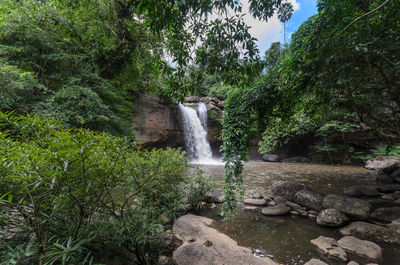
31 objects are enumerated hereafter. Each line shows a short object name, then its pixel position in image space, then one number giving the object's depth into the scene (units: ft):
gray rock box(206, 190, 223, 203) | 16.57
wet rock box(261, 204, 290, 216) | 14.23
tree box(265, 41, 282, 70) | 91.69
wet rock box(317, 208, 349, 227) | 11.71
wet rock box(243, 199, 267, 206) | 16.37
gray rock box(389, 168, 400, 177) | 24.53
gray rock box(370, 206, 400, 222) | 11.82
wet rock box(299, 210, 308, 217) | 13.97
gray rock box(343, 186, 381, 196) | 17.80
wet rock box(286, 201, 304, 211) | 14.76
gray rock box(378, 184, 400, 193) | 18.70
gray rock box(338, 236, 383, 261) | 8.72
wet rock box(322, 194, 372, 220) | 12.16
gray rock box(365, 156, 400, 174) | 35.55
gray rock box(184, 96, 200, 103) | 64.59
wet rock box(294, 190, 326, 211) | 14.46
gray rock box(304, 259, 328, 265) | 7.84
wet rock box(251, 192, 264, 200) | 17.94
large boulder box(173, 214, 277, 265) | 7.03
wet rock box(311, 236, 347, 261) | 8.81
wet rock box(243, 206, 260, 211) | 15.46
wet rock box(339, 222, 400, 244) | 9.99
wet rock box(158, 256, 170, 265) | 7.50
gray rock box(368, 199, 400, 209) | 13.76
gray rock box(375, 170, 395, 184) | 24.02
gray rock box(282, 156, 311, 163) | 52.62
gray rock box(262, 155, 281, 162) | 55.89
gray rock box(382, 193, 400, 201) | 16.44
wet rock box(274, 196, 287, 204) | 16.68
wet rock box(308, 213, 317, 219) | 13.53
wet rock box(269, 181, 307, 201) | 17.16
